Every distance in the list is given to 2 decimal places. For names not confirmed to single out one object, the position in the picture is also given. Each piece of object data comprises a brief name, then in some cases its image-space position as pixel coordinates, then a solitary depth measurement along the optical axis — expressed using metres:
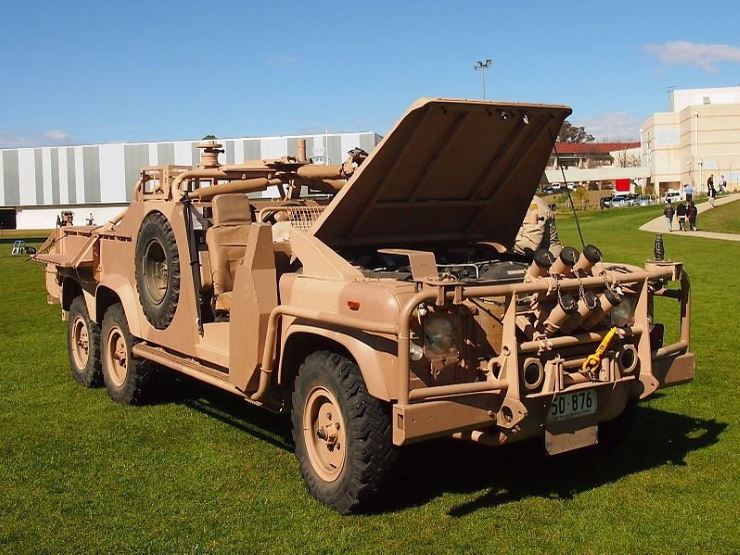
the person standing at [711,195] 49.79
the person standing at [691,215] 38.00
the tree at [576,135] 143.88
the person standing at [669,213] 36.97
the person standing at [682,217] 38.25
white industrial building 73.44
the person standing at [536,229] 9.66
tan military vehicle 4.87
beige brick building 92.88
